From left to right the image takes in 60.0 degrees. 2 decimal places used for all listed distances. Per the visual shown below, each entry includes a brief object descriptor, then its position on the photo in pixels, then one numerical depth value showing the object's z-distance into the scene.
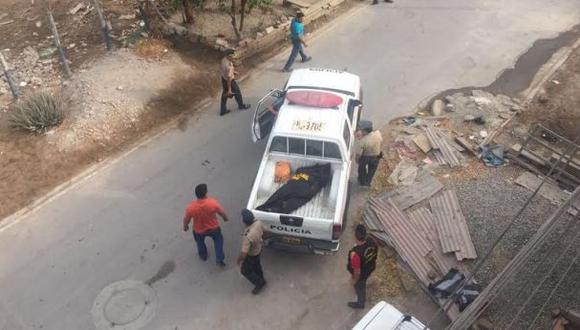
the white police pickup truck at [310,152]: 8.57
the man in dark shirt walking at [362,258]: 7.54
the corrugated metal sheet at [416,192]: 10.06
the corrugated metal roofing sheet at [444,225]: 9.04
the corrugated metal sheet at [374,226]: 9.44
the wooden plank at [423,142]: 11.38
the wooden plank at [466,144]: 11.26
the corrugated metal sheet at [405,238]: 8.91
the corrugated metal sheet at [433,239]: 8.85
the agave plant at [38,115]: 11.78
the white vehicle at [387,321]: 6.96
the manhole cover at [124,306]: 8.46
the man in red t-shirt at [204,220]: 8.39
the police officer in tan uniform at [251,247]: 7.97
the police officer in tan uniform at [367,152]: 10.00
